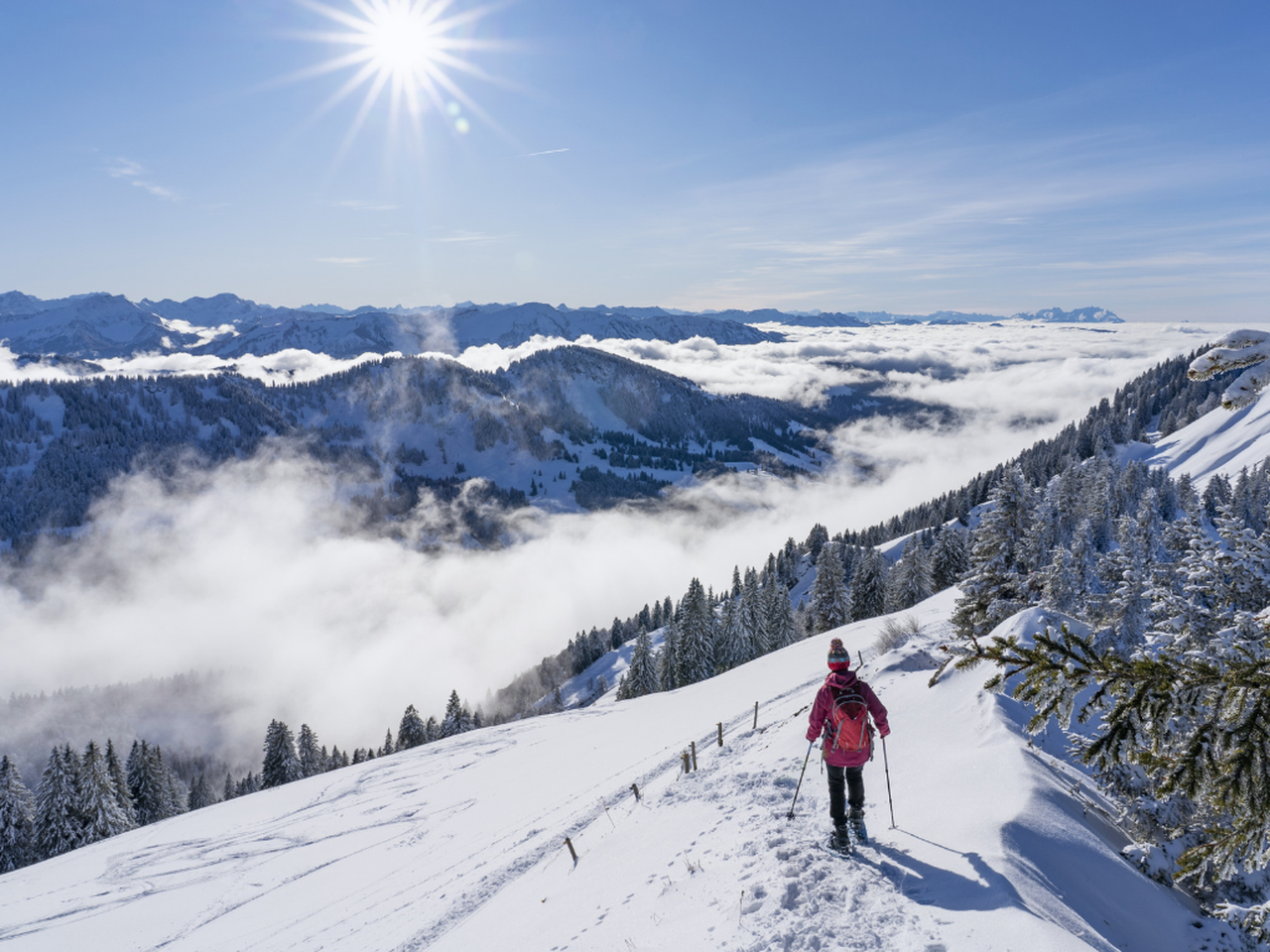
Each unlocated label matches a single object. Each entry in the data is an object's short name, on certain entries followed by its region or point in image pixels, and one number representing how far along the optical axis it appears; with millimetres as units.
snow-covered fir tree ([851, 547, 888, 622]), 57188
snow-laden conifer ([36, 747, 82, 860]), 44562
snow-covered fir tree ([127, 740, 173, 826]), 56156
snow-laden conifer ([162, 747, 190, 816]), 58469
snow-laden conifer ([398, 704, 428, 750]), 65438
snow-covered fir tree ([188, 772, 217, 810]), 76125
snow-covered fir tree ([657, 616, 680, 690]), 57000
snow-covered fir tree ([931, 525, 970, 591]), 53656
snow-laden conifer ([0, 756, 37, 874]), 44625
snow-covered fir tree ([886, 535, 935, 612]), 55125
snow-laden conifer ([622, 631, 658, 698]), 59844
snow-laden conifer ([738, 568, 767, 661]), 54688
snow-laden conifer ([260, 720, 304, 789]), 58906
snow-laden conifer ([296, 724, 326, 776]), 68375
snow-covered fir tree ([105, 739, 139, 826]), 50344
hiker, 8273
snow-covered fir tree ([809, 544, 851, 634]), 56000
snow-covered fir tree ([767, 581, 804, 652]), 57312
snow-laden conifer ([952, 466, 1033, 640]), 28906
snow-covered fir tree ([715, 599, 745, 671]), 54625
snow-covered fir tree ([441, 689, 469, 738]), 66250
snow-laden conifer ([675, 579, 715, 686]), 55781
